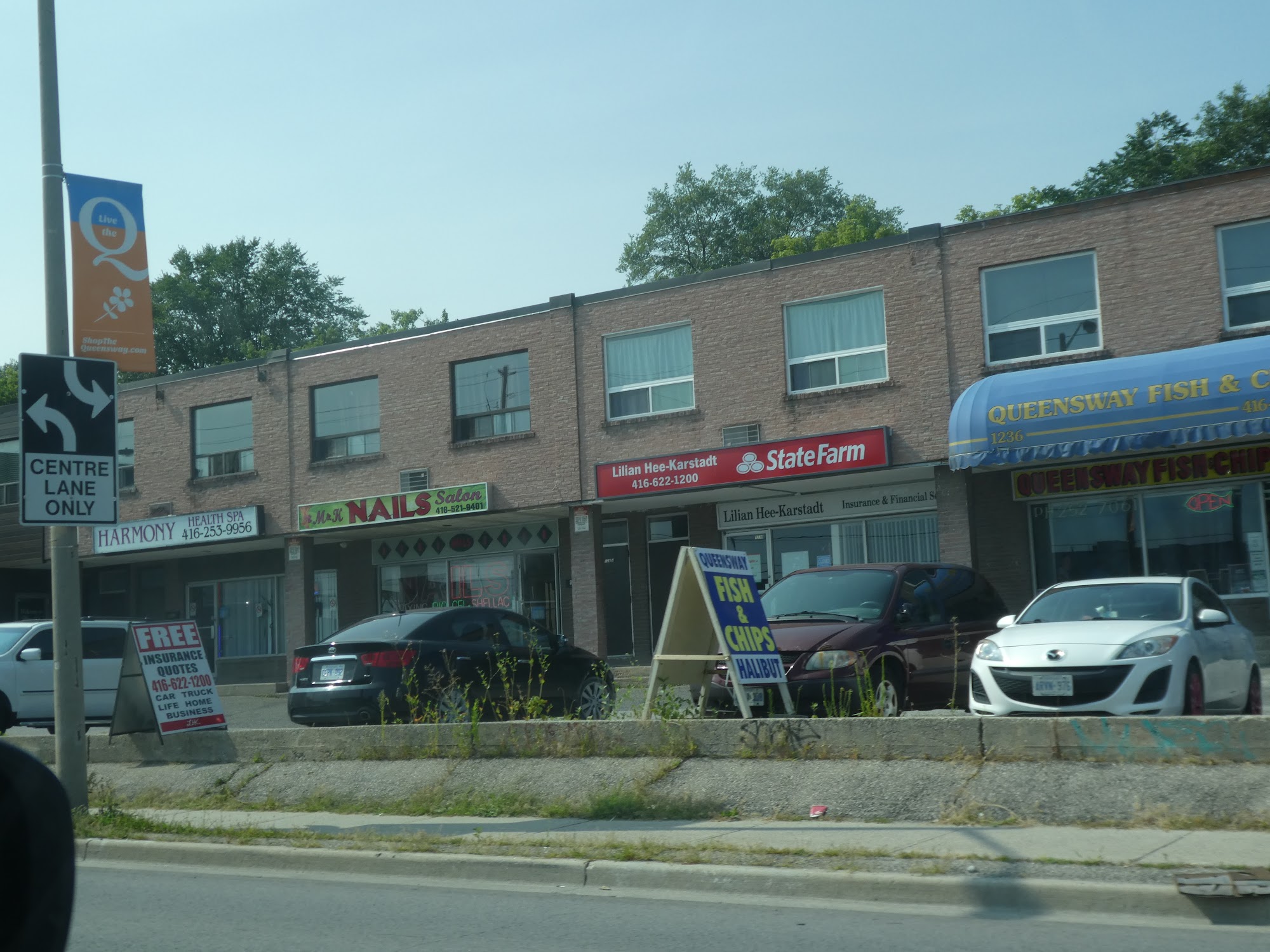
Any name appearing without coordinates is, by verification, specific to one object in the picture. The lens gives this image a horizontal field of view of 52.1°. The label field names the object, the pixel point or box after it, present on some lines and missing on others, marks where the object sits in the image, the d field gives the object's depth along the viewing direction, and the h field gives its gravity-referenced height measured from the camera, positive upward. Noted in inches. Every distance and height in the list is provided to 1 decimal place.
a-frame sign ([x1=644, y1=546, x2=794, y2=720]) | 446.0 -29.2
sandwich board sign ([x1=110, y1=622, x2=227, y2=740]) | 543.2 -46.7
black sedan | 554.9 -49.0
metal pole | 443.8 +9.3
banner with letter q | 472.4 +111.2
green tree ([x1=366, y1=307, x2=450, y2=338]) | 2546.8 +478.3
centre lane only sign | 419.2 +45.8
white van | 713.0 -53.0
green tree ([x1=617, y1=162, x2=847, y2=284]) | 2485.2 +636.8
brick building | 797.2 +89.6
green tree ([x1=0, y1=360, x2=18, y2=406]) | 2324.1 +351.9
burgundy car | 474.6 -36.1
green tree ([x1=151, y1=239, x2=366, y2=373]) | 2603.3 +546.3
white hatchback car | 406.9 -41.8
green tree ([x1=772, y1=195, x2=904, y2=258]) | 2026.8 +514.5
